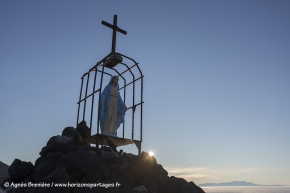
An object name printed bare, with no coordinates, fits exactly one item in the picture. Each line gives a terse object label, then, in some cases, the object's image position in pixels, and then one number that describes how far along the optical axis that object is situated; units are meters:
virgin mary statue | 14.37
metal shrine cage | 13.24
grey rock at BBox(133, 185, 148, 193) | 10.53
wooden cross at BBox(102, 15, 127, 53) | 15.37
